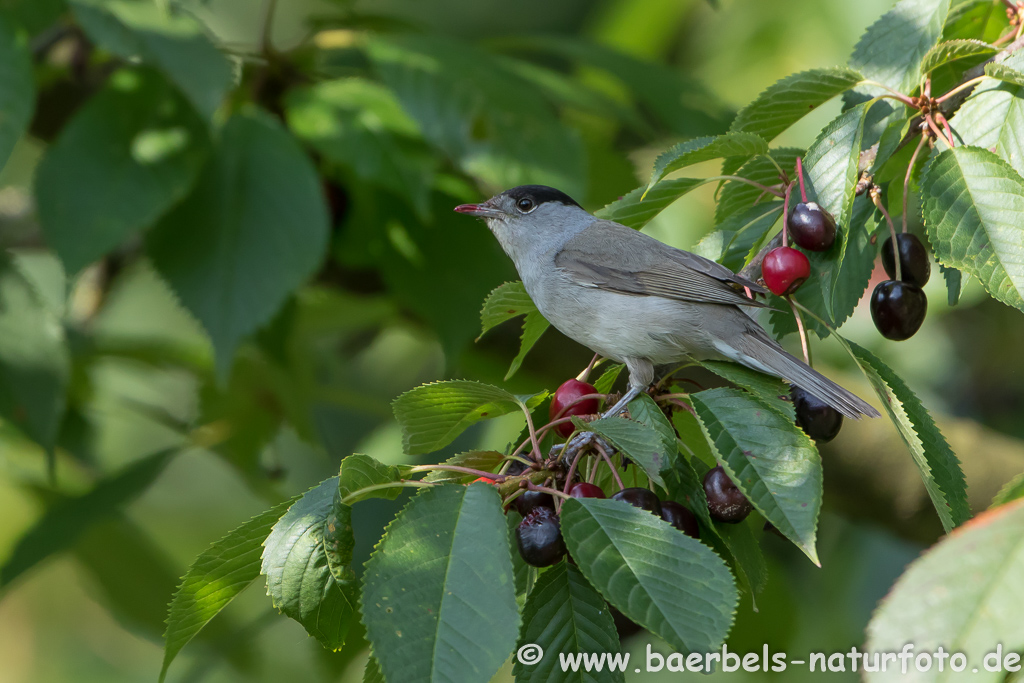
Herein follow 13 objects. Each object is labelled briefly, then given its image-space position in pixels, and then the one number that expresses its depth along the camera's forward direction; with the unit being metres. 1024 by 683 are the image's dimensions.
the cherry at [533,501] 3.82
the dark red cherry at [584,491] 3.72
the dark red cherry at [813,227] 4.27
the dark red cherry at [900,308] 4.46
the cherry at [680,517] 3.86
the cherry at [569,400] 4.51
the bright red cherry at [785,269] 4.37
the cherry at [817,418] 4.41
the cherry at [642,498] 3.73
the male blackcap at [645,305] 4.80
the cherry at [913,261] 4.57
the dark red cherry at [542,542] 3.62
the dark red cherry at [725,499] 3.85
